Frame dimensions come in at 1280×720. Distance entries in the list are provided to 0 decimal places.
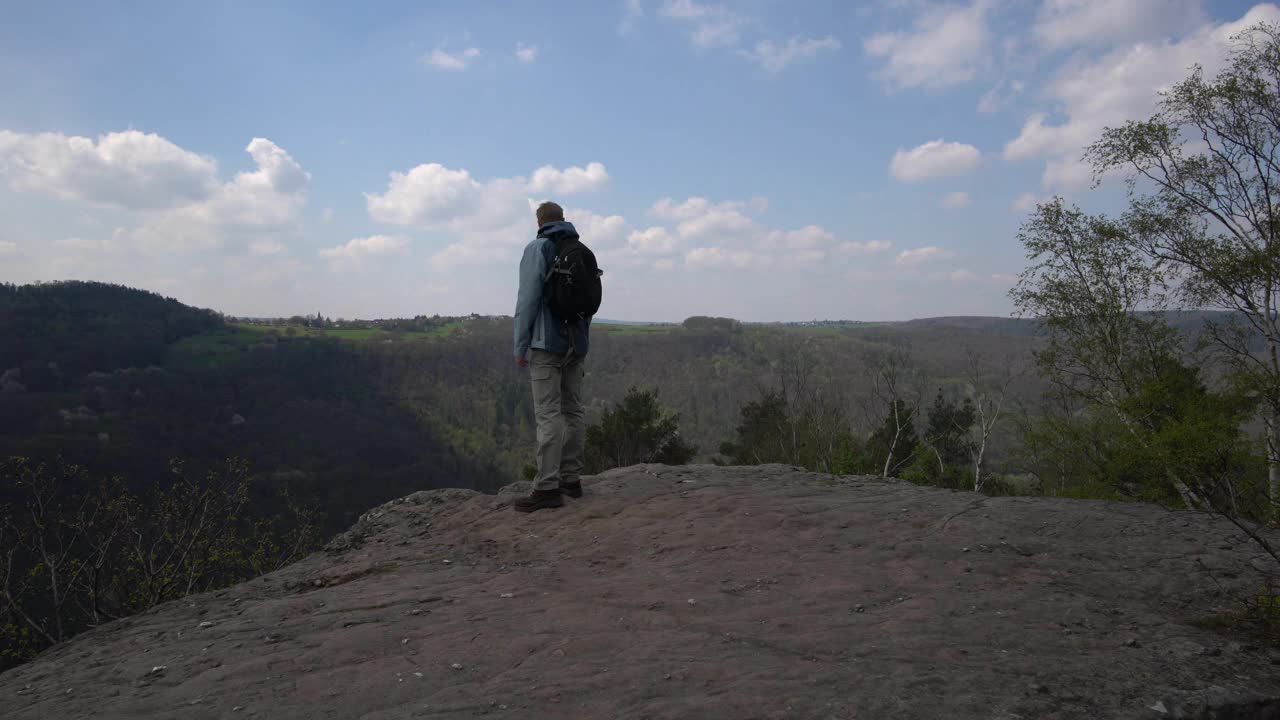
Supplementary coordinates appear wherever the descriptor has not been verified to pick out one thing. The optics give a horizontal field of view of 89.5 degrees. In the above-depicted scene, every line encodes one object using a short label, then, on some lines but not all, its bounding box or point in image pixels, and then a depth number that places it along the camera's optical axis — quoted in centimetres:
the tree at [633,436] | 2556
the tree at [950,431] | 2739
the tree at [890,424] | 2211
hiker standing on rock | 574
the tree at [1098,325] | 1296
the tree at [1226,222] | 1156
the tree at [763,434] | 2581
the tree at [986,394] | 1783
